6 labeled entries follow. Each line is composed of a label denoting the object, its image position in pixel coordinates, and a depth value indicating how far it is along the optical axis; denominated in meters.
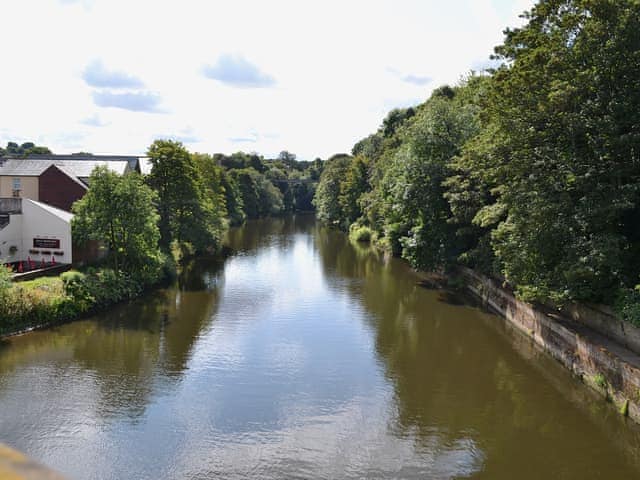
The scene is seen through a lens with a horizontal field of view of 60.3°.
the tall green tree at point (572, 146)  17.61
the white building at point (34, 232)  28.44
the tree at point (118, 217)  27.73
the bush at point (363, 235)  58.17
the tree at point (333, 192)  75.75
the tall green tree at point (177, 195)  37.94
